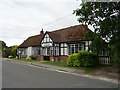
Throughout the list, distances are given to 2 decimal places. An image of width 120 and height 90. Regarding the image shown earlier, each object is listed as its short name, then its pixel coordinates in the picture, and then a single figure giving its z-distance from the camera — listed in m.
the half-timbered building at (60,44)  15.45
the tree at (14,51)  29.43
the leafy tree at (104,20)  7.91
